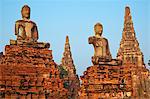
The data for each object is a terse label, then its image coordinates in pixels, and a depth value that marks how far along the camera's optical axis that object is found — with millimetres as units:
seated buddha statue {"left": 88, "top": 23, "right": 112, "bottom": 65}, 16391
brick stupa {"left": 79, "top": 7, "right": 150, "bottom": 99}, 15500
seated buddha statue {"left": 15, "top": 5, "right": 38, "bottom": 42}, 17453
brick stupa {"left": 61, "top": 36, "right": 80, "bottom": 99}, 37125
